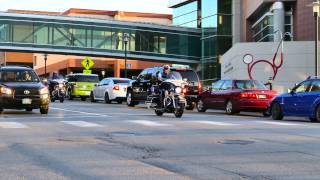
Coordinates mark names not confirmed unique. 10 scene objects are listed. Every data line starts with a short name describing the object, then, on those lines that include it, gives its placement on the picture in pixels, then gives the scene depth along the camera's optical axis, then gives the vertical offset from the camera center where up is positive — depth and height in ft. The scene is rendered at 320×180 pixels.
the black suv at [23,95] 67.15 -0.02
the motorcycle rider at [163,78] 66.69 +1.84
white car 111.45 +0.90
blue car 62.59 -0.68
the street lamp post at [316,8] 90.17 +12.26
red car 76.13 -0.21
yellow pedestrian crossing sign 175.39 +8.71
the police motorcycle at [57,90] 114.11 +0.88
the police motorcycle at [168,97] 65.10 -0.21
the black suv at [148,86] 87.10 +1.21
